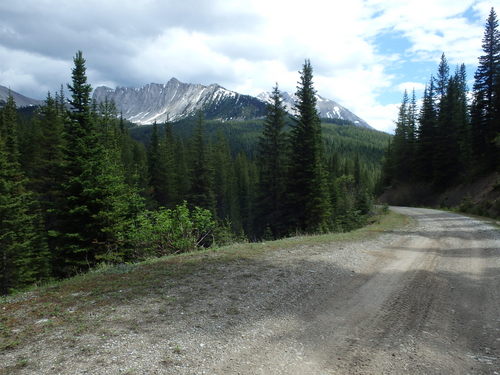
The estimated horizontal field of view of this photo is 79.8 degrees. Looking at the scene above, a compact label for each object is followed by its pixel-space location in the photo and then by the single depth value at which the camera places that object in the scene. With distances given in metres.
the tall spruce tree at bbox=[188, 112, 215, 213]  43.28
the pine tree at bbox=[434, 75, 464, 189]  41.97
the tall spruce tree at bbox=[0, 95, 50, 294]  19.20
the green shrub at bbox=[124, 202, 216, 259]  11.09
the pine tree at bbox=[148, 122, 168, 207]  49.97
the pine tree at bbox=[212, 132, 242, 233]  63.06
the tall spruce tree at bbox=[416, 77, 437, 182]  46.56
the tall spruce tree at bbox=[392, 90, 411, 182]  54.03
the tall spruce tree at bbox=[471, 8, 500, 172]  34.78
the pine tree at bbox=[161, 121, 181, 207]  50.31
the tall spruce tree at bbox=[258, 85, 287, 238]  32.78
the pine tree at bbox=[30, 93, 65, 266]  27.47
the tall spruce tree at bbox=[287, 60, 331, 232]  27.95
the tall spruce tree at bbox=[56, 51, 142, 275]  15.56
